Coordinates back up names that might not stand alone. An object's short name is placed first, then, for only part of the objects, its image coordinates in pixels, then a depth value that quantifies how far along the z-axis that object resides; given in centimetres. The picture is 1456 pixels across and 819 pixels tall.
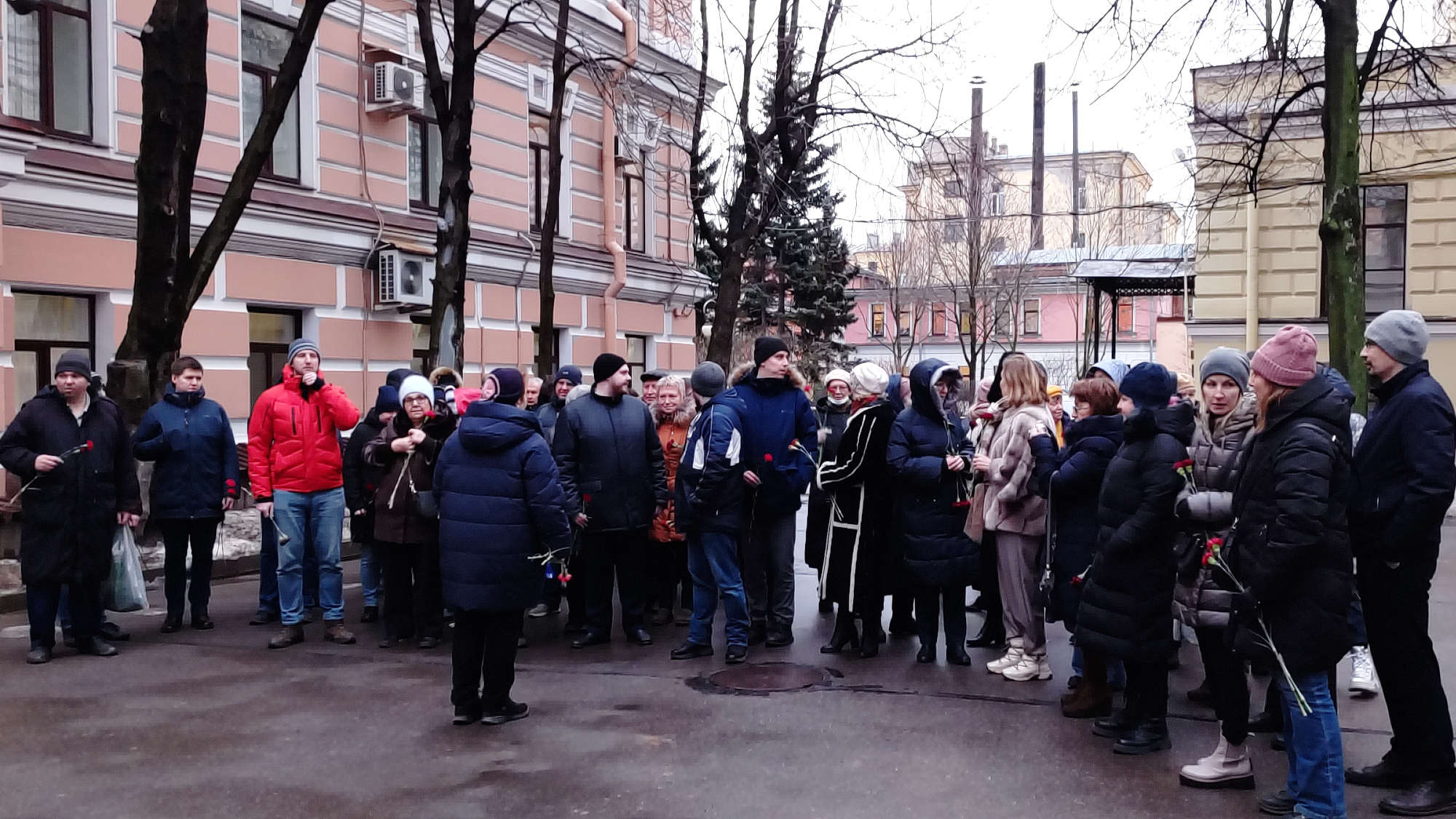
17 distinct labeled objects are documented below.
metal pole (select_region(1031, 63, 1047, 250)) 5756
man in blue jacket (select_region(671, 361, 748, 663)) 780
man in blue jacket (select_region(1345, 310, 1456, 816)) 501
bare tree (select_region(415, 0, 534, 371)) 1370
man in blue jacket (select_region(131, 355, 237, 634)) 862
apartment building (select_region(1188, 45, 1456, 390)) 2056
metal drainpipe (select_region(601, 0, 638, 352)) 2153
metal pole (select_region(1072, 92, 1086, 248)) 5422
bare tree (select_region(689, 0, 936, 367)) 1688
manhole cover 720
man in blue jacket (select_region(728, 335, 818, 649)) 811
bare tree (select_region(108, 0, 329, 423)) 1012
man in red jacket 850
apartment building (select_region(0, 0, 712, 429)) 1273
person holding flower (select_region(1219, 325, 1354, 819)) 459
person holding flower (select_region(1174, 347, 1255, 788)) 527
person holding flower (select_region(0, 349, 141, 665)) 782
